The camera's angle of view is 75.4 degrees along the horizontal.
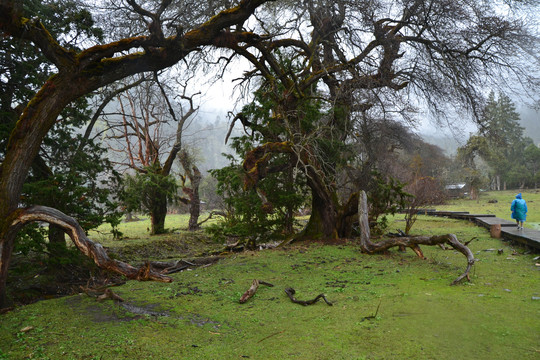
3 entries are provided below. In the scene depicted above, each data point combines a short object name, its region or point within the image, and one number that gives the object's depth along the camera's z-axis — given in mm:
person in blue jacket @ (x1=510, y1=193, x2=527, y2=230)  10641
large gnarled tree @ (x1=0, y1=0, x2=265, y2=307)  4113
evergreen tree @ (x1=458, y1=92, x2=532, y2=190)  40188
